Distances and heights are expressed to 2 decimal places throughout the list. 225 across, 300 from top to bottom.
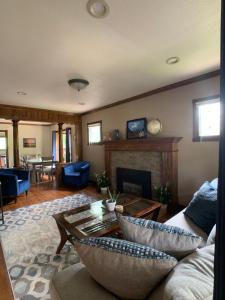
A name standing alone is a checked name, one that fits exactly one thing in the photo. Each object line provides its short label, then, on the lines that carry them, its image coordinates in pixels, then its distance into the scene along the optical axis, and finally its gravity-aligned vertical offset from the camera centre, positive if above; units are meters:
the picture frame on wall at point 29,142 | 8.45 +0.22
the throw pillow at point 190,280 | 0.64 -0.56
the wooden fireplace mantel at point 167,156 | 3.35 -0.20
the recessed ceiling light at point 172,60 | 2.32 +1.18
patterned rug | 1.64 -1.29
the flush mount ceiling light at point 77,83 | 2.86 +1.06
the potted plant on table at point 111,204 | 2.31 -0.77
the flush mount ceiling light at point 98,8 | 1.38 +1.15
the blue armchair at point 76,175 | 5.04 -0.84
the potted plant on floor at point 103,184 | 4.62 -1.02
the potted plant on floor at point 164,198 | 3.19 -0.97
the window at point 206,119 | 2.93 +0.47
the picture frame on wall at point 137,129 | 3.92 +0.41
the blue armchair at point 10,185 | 3.80 -0.85
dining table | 5.93 -0.77
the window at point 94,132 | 5.39 +0.45
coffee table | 1.82 -0.87
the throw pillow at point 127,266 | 0.75 -0.53
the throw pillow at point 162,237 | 0.94 -0.51
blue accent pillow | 1.66 -0.66
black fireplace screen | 3.91 -0.88
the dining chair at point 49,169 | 6.30 -0.82
